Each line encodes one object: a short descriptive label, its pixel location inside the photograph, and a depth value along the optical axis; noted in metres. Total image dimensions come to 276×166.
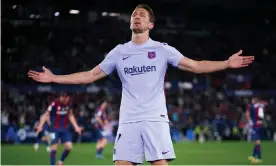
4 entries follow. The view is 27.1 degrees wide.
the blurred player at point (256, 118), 18.58
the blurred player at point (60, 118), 15.52
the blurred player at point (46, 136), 23.13
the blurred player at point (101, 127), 19.64
